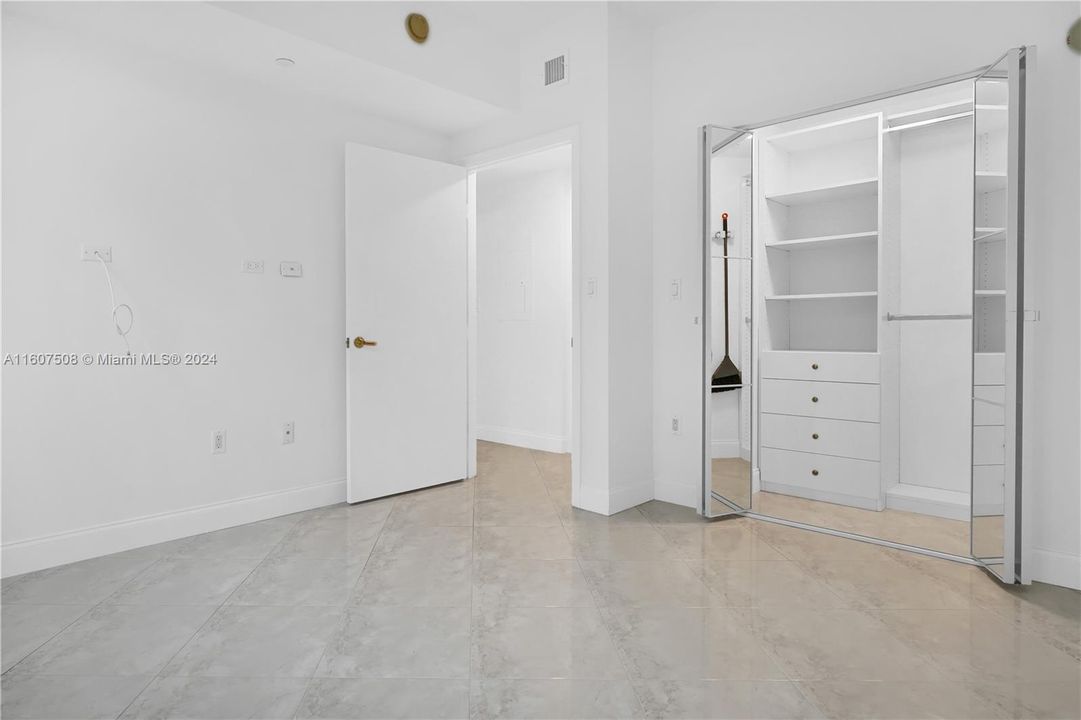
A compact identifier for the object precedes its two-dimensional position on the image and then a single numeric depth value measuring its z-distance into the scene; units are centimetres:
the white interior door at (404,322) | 371
